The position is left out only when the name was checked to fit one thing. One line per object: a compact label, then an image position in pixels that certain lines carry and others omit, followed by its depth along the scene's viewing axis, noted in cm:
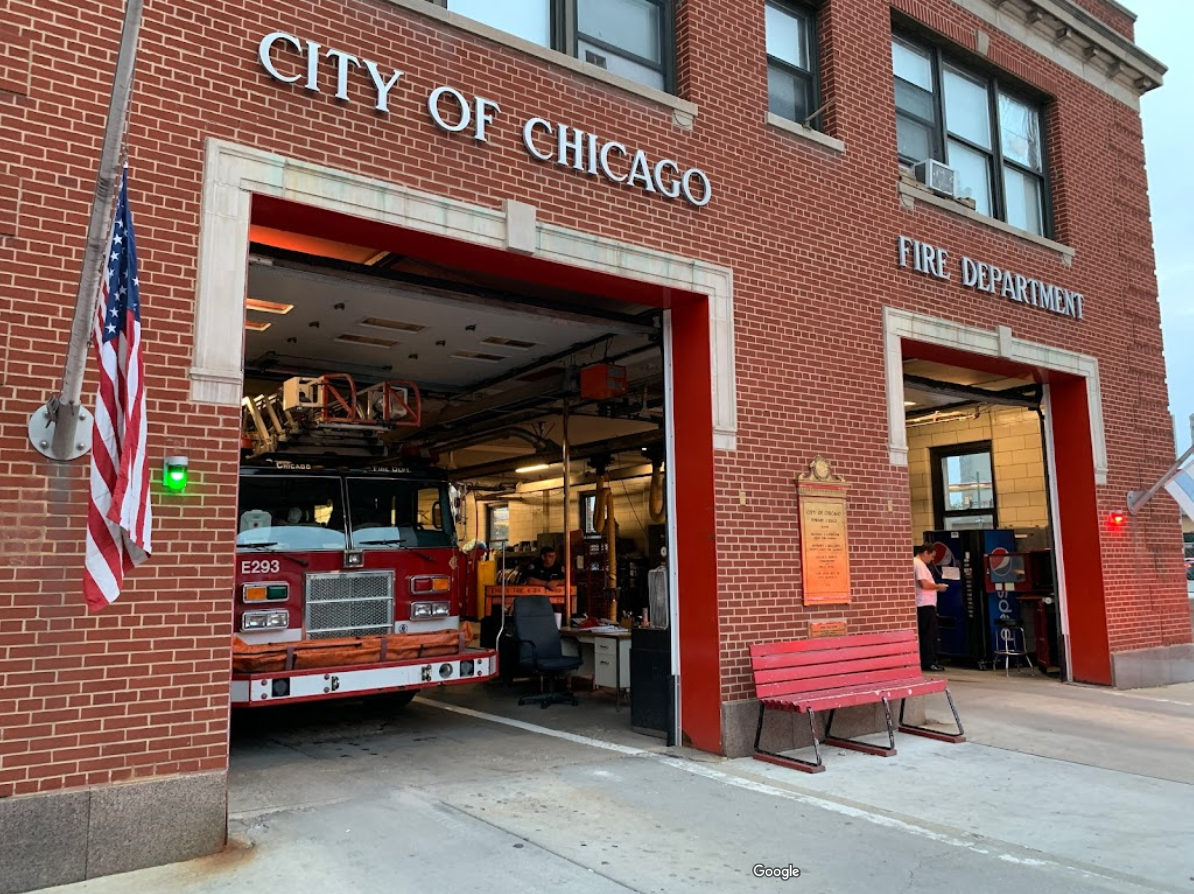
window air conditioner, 1128
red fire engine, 839
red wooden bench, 797
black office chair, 1113
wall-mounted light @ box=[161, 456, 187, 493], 560
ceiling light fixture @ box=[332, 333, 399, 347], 1112
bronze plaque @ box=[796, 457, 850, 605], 901
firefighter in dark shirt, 1428
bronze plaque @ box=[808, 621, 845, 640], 899
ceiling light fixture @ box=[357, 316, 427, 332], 1033
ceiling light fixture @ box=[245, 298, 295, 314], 956
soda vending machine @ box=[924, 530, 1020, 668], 1510
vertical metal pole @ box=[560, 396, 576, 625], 1291
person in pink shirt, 1310
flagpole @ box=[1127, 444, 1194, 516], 1312
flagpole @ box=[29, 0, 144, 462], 409
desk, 1084
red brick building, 536
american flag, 466
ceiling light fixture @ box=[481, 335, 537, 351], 1120
